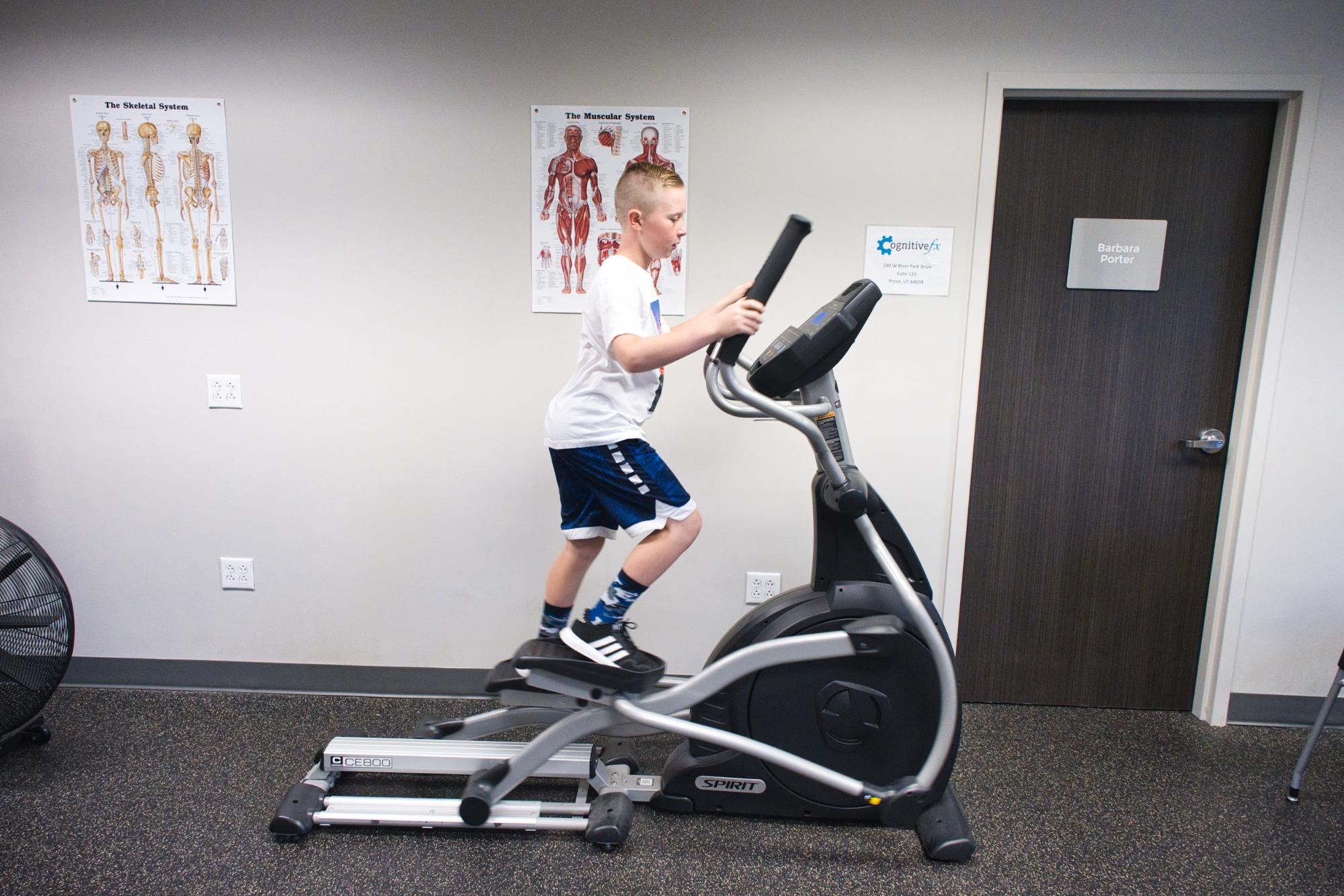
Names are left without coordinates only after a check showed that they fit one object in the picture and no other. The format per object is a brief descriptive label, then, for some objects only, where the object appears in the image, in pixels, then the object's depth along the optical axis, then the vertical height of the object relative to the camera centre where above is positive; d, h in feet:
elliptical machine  4.81 -2.77
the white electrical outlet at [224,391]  6.74 -0.68
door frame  6.13 +0.38
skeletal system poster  6.42 +1.19
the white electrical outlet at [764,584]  6.90 -2.49
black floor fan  5.26 -2.48
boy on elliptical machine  4.98 -0.71
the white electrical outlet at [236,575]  6.99 -2.63
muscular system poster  6.31 +1.46
